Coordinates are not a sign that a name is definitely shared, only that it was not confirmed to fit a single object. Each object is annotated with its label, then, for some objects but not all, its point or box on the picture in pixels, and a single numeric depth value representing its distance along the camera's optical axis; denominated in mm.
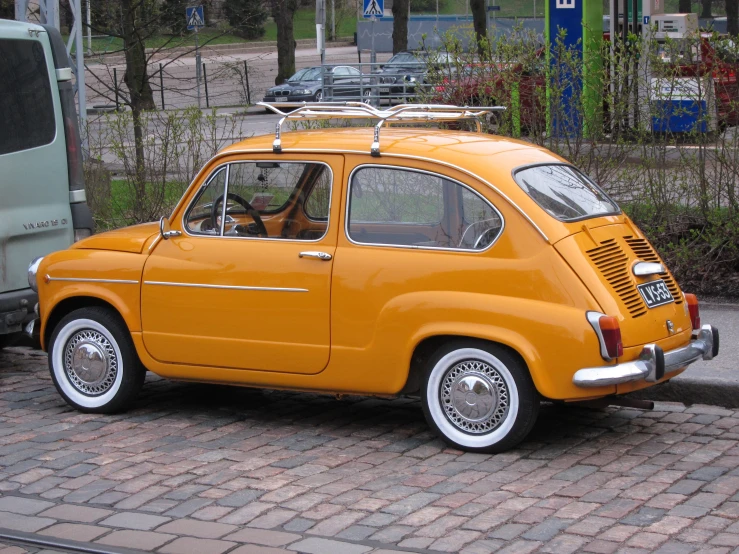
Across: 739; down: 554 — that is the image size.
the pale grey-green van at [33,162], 8219
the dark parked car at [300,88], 39531
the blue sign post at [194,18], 21525
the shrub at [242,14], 16602
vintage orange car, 5855
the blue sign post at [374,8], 27344
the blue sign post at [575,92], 10000
